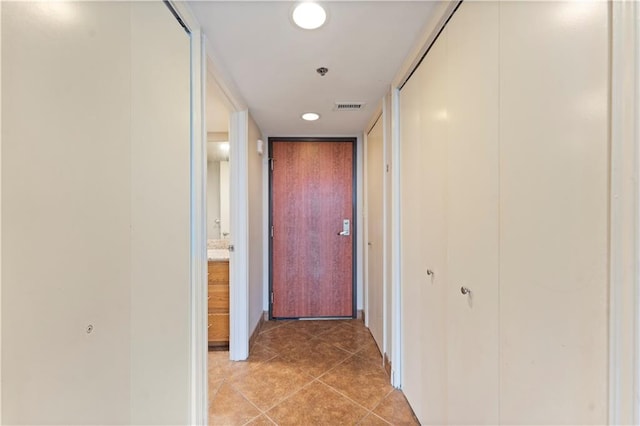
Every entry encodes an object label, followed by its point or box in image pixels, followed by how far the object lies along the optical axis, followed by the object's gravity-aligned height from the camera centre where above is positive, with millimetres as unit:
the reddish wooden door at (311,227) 3316 -197
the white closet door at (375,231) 2430 -198
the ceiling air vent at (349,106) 2336 +862
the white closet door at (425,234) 1320 -131
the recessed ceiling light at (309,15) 1219 +849
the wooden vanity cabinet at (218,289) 2492 -683
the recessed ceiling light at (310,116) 2559 +859
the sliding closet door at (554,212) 579 -5
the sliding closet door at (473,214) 926 -16
